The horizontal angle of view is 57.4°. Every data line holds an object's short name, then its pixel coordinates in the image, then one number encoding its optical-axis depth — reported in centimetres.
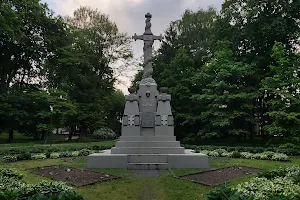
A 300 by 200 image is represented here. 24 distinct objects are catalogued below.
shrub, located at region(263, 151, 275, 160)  1314
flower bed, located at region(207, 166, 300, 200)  438
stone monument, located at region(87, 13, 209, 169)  1035
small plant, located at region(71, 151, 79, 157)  1460
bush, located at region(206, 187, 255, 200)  424
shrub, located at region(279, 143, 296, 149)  1570
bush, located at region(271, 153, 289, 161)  1238
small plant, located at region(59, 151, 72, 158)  1421
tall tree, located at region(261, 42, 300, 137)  1641
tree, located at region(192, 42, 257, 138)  2022
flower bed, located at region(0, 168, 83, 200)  423
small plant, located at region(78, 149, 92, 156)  1495
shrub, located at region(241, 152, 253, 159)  1370
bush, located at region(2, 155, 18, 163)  1236
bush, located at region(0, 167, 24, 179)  783
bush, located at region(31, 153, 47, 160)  1334
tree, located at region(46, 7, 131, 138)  2811
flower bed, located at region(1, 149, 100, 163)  1257
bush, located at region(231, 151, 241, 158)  1407
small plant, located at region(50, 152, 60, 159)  1378
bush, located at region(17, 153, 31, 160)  1303
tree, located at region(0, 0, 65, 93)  2656
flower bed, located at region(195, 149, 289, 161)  1256
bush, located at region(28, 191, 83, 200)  405
